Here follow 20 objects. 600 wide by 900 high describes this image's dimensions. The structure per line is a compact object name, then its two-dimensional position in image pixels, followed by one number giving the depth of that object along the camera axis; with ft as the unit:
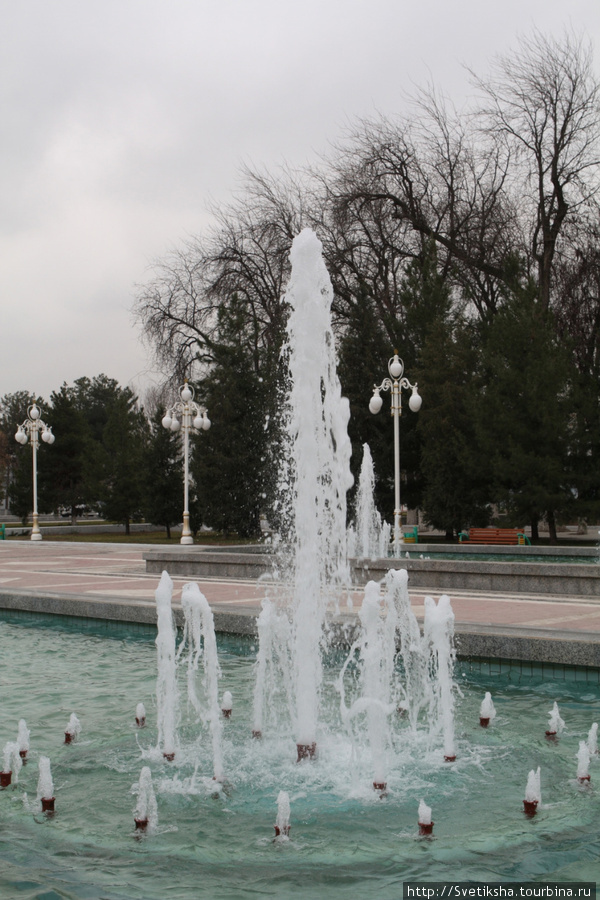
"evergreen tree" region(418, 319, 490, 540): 82.64
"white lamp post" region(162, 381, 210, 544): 84.12
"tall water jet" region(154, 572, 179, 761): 19.38
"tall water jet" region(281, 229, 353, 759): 18.85
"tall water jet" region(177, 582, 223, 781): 17.72
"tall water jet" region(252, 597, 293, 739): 20.66
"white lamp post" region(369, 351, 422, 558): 66.85
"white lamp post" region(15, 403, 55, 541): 102.12
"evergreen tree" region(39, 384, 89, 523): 129.29
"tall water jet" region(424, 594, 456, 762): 19.30
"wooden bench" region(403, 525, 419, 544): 81.15
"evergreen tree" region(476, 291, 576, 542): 70.54
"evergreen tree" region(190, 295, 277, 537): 91.71
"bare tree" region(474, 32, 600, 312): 84.33
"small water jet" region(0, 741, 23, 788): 17.65
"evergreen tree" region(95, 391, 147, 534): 116.26
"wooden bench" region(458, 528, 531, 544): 75.72
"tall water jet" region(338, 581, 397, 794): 17.07
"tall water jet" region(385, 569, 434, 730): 22.74
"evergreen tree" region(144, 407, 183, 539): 104.99
